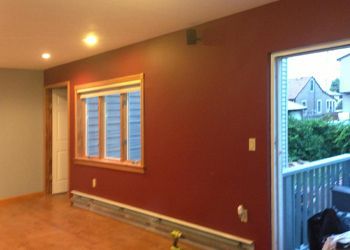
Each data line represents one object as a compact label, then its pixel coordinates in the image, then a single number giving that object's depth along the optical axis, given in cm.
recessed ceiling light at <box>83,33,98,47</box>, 399
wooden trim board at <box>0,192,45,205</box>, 596
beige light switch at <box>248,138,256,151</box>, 319
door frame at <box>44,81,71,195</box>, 643
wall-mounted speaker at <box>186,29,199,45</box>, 363
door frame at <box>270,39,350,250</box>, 306
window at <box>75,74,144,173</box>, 463
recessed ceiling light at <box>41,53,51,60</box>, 500
